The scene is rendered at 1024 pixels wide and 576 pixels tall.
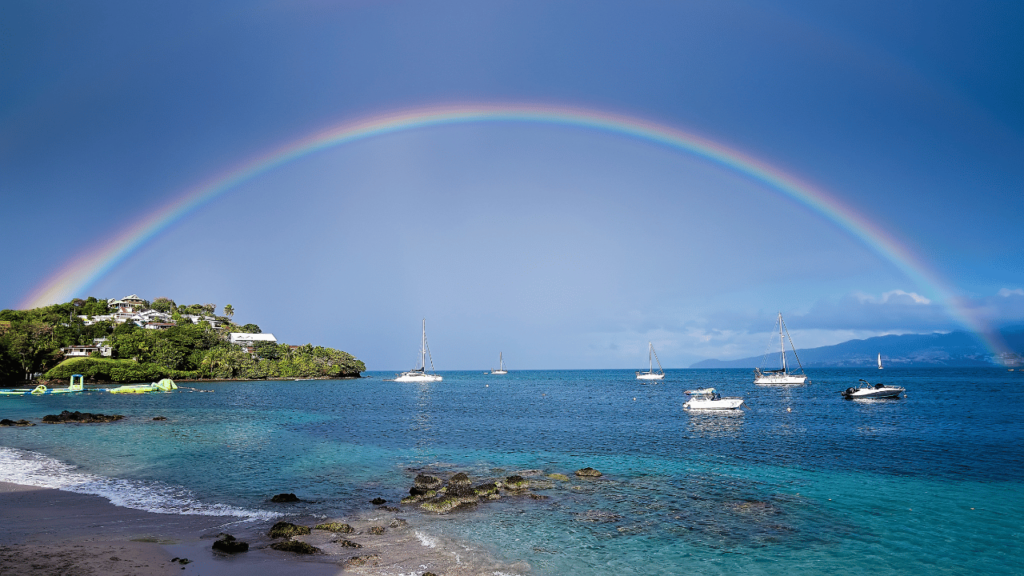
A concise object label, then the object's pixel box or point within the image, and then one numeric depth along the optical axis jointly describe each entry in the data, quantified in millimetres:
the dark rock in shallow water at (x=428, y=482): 26558
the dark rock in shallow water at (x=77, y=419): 56062
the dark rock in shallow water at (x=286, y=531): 18505
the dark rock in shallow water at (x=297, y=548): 16903
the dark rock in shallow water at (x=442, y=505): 22523
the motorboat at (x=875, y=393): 86875
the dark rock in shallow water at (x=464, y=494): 23859
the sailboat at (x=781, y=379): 130375
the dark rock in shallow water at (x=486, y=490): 25219
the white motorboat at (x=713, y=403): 69688
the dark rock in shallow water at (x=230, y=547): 16688
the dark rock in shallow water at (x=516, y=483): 26719
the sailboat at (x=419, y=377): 191375
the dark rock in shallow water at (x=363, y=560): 15903
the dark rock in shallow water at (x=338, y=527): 19406
